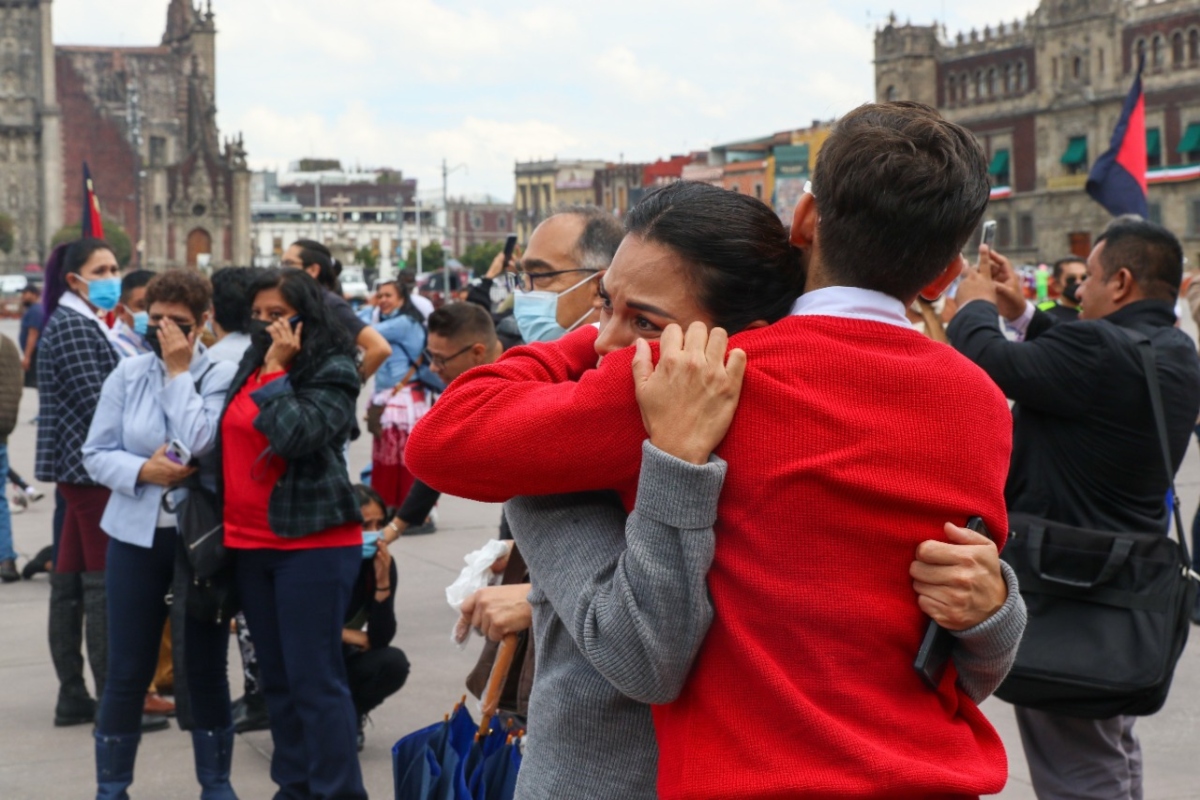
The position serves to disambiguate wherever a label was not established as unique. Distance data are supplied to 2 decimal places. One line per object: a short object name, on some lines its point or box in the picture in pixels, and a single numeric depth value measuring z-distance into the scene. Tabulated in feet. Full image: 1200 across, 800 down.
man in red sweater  5.71
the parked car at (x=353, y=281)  205.59
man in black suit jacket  12.73
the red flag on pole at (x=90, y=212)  31.83
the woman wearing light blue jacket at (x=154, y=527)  15.64
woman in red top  14.89
